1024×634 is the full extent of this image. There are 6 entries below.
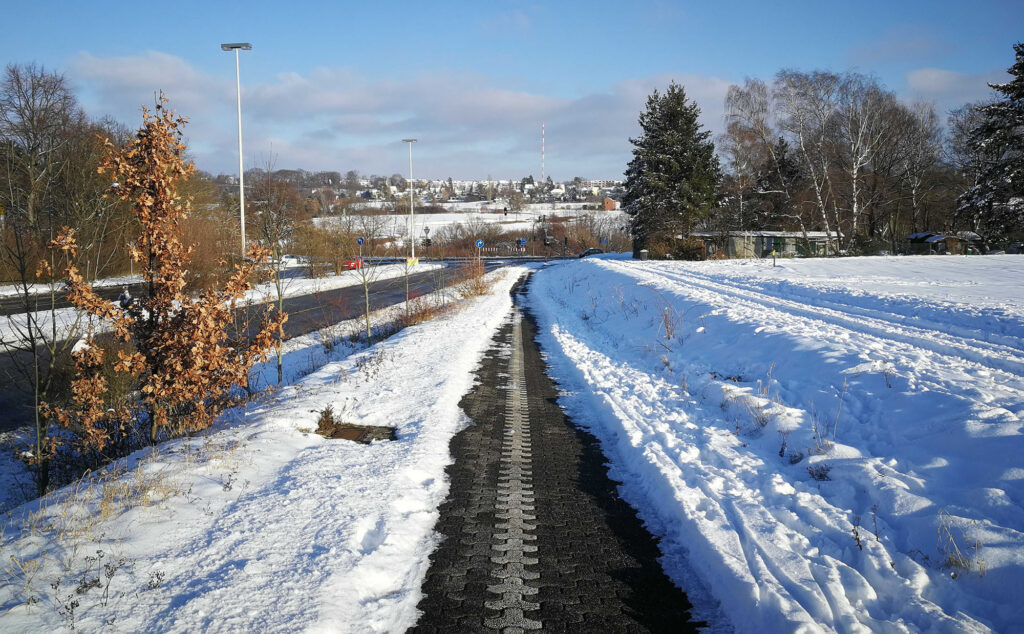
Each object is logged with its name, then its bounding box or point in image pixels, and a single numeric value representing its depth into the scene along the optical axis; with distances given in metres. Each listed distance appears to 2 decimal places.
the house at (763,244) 48.17
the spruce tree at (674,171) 44.78
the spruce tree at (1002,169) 34.34
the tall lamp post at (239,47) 23.09
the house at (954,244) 41.28
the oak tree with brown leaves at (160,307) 5.30
